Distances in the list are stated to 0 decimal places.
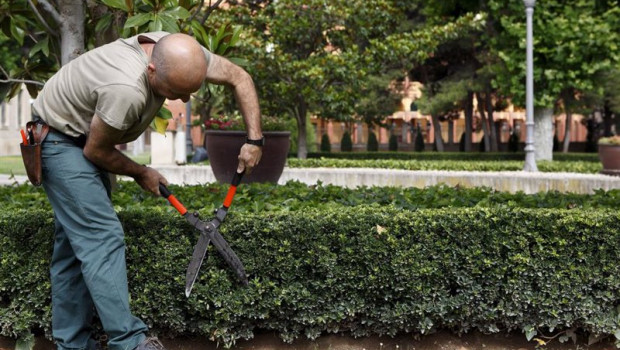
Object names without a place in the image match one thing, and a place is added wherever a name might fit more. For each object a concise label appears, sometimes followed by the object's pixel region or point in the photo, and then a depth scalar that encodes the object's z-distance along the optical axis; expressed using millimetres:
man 2812
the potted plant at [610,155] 14047
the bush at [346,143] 38125
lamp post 15047
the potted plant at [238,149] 9227
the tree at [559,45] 17031
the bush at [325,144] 35406
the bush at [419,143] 36688
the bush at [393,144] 40469
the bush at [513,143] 32438
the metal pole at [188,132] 21525
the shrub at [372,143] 38312
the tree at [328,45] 16438
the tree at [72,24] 3967
